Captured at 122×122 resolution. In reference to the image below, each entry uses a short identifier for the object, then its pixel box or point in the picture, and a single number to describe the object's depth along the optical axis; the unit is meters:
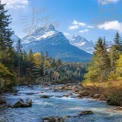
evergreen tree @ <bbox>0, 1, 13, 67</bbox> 35.96
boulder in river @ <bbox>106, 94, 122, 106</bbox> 23.77
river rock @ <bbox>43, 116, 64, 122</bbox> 15.50
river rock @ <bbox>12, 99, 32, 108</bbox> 21.80
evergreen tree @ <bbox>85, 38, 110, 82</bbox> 53.25
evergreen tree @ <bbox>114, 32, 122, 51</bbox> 61.81
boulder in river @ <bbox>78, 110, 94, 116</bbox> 18.49
